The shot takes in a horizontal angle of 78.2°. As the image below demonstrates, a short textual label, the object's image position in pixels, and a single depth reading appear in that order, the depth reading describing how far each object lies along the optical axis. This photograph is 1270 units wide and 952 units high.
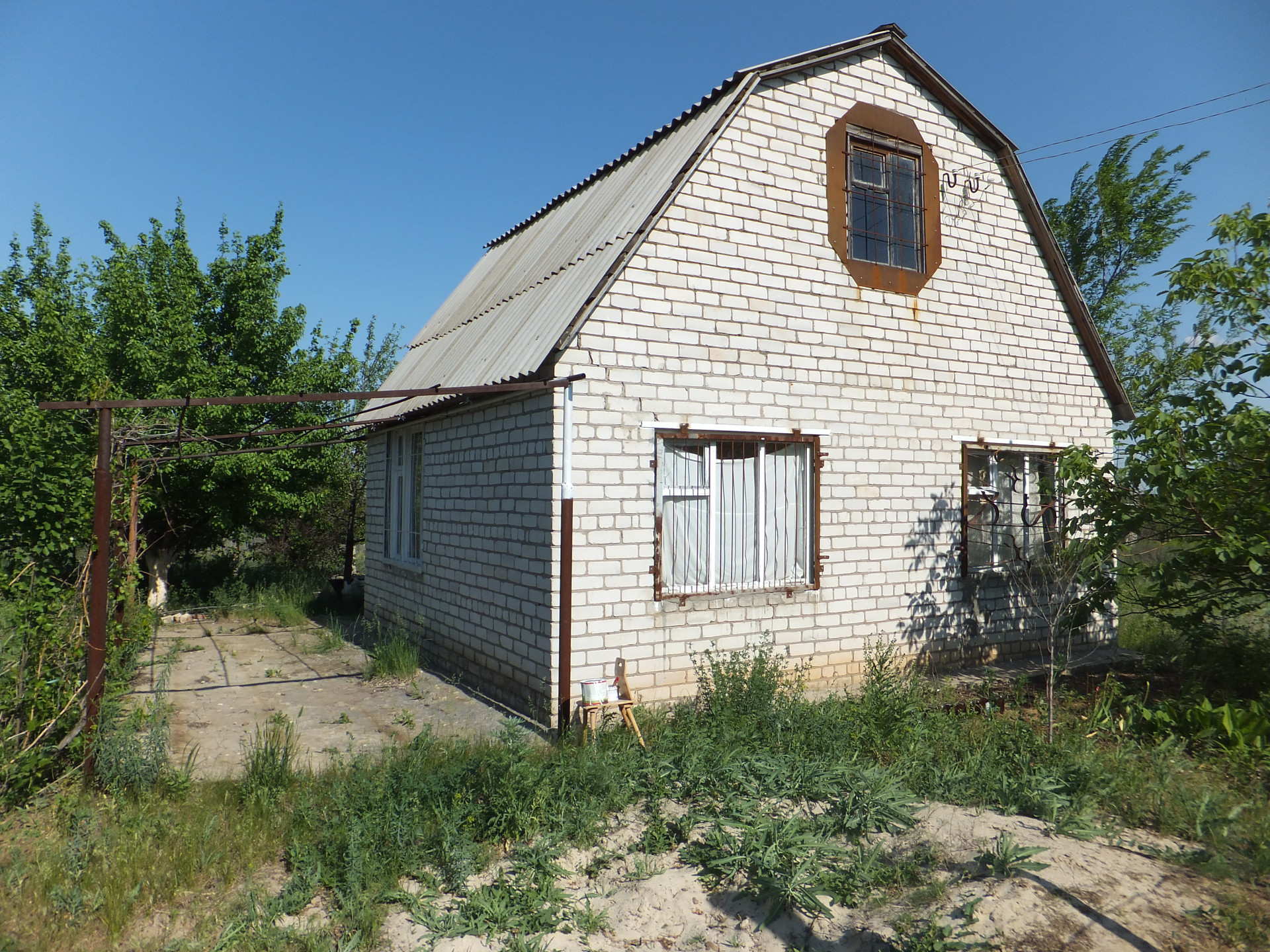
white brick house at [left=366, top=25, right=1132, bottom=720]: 6.81
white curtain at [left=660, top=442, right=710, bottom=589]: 7.09
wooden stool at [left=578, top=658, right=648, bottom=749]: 6.11
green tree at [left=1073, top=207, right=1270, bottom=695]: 6.64
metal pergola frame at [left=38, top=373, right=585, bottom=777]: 5.11
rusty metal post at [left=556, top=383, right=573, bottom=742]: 6.37
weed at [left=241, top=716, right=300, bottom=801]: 5.09
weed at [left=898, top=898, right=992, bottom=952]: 3.51
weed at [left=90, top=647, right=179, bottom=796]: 5.06
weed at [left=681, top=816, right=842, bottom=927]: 4.01
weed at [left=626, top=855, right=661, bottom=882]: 4.34
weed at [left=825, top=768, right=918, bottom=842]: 4.52
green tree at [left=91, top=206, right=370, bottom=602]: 13.01
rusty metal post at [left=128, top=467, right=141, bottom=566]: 7.40
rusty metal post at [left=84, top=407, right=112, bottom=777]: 5.15
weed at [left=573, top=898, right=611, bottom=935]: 3.95
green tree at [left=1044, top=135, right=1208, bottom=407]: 19.55
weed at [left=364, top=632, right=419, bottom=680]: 8.58
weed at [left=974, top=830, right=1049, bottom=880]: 3.93
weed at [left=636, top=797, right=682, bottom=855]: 4.61
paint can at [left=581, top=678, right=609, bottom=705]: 6.14
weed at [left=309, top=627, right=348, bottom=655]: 10.61
